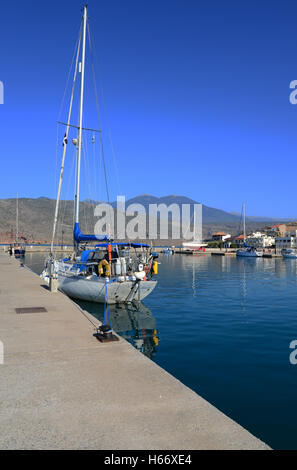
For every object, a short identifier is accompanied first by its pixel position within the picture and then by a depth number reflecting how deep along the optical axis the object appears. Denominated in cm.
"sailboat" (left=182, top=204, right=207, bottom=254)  13480
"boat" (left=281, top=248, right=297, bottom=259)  9569
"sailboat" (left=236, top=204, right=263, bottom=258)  9860
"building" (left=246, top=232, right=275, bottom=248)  14675
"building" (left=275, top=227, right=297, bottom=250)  13414
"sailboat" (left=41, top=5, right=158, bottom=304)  1997
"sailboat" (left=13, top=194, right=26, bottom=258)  7044
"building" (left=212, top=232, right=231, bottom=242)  18600
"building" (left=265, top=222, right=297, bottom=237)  16772
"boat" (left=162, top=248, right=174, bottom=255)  11555
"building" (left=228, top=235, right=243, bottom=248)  15626
